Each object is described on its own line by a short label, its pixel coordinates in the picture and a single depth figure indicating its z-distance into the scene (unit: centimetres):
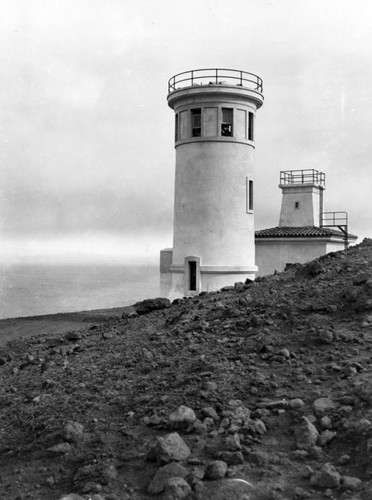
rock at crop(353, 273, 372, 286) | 1157
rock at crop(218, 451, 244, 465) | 641
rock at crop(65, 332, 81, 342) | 1407
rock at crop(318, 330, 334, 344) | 930
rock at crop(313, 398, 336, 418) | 730
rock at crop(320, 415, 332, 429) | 703
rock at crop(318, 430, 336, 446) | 675
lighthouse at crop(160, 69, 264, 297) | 2712
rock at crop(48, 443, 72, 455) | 702
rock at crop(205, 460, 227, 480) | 613
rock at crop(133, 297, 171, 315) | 1617
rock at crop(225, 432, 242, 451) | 661
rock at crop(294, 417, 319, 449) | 671
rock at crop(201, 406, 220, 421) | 731
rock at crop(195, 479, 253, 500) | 584
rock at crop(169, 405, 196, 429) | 717
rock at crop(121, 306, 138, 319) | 1582
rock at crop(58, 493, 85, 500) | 598
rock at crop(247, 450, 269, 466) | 638
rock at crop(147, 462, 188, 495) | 605
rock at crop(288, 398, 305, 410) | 750
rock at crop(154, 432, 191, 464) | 646
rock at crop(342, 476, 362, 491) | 591
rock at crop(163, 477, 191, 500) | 588
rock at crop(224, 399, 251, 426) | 716
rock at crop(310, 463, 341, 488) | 597
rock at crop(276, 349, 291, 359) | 895
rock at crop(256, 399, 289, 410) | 752
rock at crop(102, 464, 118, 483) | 629
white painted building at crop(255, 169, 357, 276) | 3294
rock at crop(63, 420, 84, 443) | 721
